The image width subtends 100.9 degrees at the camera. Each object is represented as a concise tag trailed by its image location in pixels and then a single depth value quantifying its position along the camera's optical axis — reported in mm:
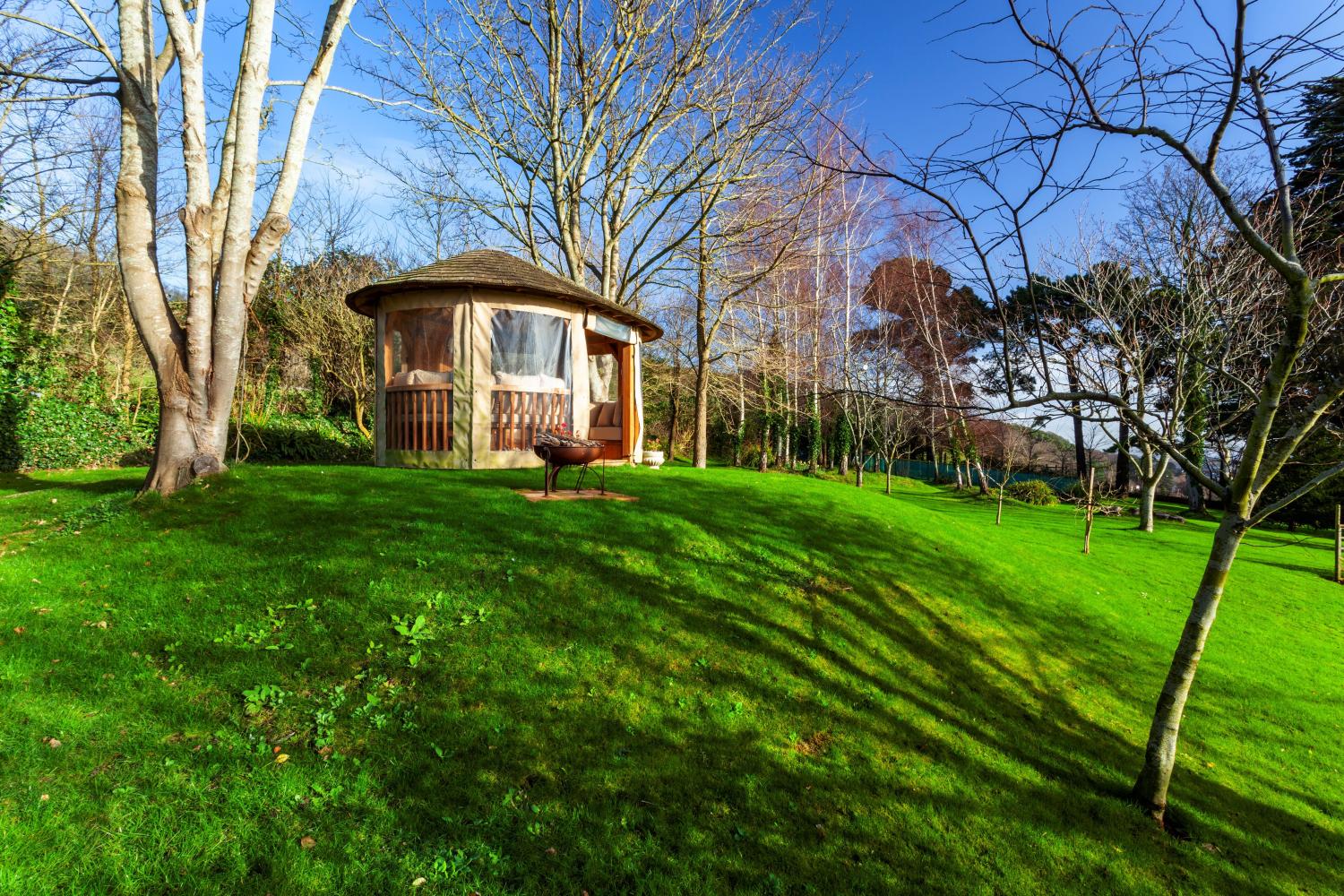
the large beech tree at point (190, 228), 6402
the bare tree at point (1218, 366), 2652
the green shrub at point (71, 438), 11062
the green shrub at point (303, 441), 14195
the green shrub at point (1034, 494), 23078
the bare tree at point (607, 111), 13734
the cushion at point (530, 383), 10414
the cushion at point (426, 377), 10242
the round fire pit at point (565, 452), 6949
